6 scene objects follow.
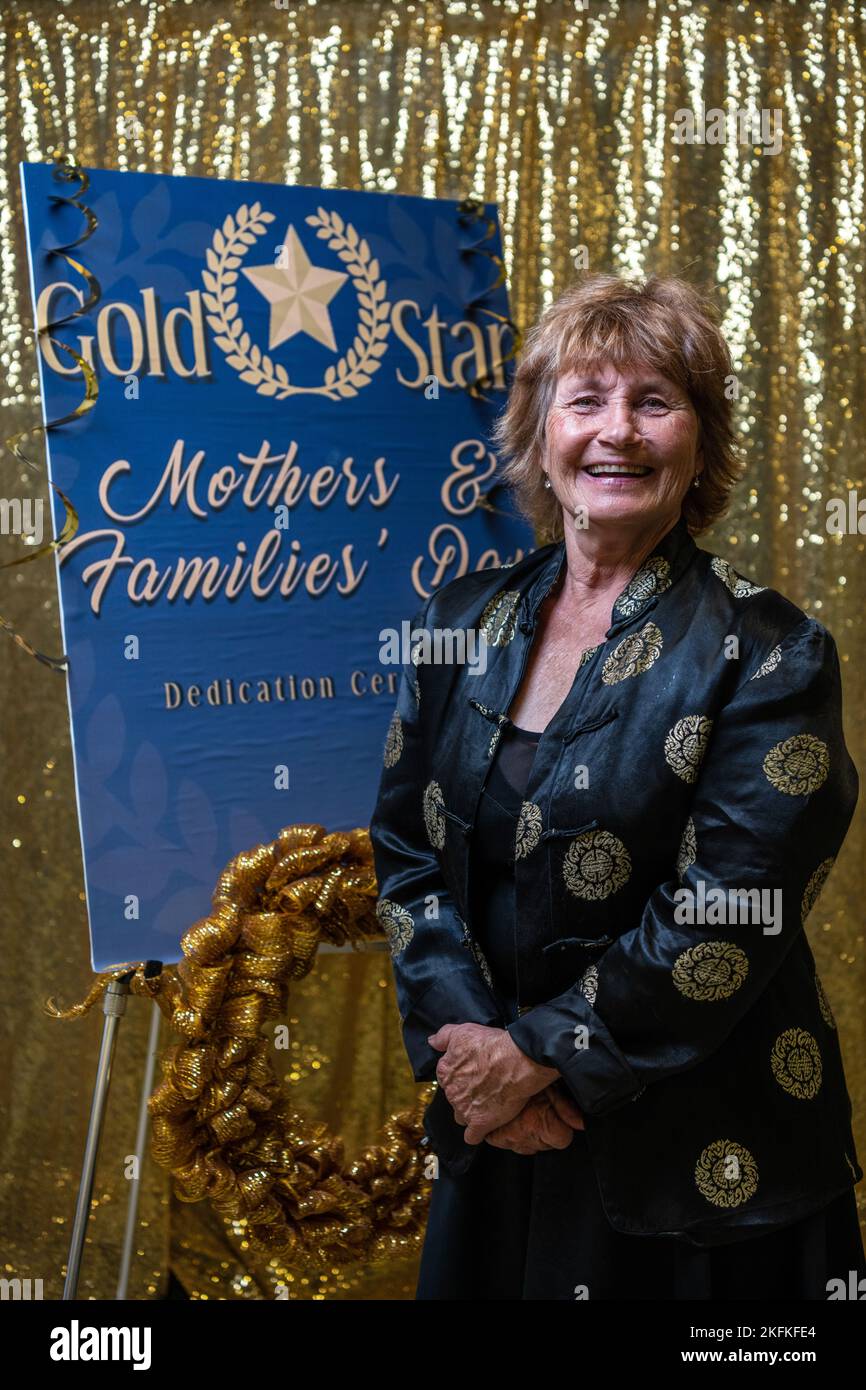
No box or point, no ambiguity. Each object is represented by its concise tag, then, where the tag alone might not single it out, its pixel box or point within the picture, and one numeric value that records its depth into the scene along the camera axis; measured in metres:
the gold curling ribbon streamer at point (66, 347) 1.93
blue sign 1.96
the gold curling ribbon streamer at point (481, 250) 2.18
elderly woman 1.37
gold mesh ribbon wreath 1.88
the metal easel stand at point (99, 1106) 1.87
